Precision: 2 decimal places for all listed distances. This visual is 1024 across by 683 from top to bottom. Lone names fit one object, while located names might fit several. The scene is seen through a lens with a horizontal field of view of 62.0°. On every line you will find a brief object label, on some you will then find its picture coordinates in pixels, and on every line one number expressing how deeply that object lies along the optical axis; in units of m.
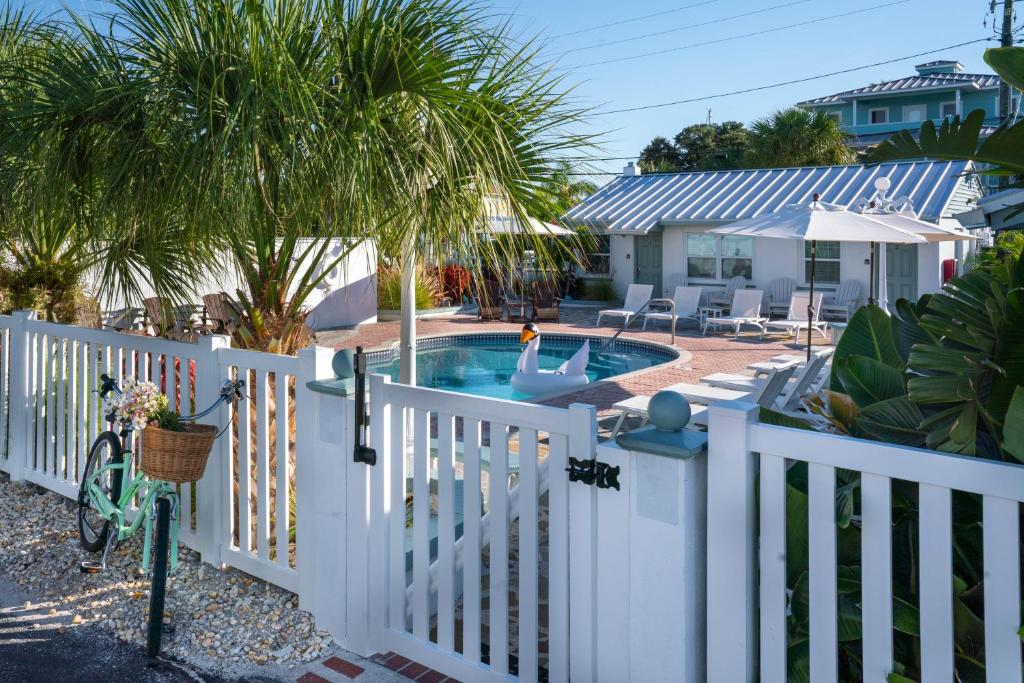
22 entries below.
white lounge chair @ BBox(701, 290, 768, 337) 19.16
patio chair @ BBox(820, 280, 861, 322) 19.89
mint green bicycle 4.41
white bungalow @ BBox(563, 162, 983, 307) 20.25
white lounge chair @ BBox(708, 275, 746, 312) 21.78
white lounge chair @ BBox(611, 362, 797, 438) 7.67
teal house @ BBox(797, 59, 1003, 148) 40.47
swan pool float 11.66
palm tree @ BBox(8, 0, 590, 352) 3.72
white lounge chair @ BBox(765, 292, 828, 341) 17.97
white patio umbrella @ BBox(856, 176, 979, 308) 11.51
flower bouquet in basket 4.23
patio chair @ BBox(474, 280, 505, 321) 21.61
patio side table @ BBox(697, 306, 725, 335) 19.59
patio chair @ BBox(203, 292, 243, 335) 5.00
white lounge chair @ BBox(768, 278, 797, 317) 21.12
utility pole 22.25
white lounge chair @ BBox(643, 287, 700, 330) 20.70
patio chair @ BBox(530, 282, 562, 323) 21.25
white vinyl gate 3.04
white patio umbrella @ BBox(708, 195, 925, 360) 10.52
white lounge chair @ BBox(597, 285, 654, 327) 21.28
